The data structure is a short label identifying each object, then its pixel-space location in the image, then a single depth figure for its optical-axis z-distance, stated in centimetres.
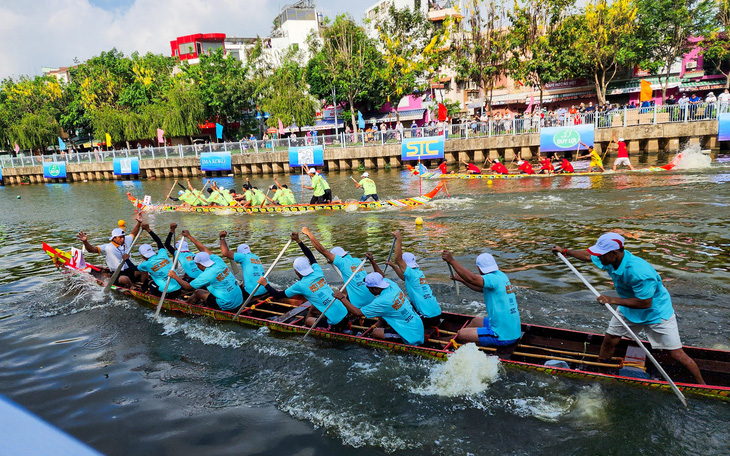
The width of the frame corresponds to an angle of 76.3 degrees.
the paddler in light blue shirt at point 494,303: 693
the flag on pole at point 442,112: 3412
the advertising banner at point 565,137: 2856
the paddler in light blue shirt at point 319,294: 862
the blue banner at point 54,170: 4391
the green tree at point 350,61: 4091
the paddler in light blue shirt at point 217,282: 984
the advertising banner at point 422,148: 3253
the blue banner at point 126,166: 4120
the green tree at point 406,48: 4012
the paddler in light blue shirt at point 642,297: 594
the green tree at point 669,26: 3362
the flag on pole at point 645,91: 2742
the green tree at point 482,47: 3678
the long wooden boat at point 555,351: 641
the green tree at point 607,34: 3306
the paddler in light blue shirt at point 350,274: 878
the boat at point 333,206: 2027
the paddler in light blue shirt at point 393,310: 763
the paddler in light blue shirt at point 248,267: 1027
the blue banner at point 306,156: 3534
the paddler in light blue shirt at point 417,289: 808
